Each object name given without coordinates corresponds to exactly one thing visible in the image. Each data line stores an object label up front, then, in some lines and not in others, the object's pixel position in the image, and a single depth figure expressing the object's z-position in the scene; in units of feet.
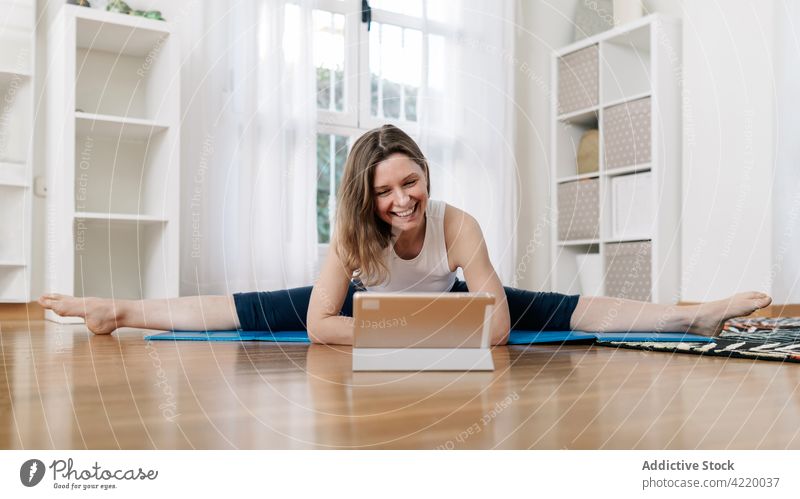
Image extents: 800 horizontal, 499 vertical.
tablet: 3.47
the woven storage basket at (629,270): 10.14
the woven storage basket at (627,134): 10.27
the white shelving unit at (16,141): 8.13
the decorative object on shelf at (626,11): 10.93
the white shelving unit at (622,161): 10.04
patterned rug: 4.18
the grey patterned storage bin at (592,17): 11.64
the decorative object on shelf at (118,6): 8.32
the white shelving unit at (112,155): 7.93
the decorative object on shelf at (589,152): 11.18
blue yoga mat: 5.10
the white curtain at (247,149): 8.96
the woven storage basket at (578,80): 11.12
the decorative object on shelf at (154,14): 8.48
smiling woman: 4.70
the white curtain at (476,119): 10.78
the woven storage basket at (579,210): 11.06
